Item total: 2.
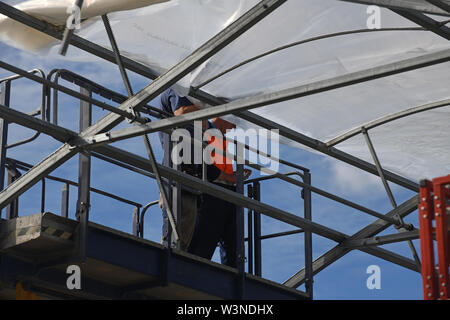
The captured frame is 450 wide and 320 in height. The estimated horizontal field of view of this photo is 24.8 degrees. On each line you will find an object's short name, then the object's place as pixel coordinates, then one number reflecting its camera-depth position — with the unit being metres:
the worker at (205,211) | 13.33
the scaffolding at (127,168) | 10.78
